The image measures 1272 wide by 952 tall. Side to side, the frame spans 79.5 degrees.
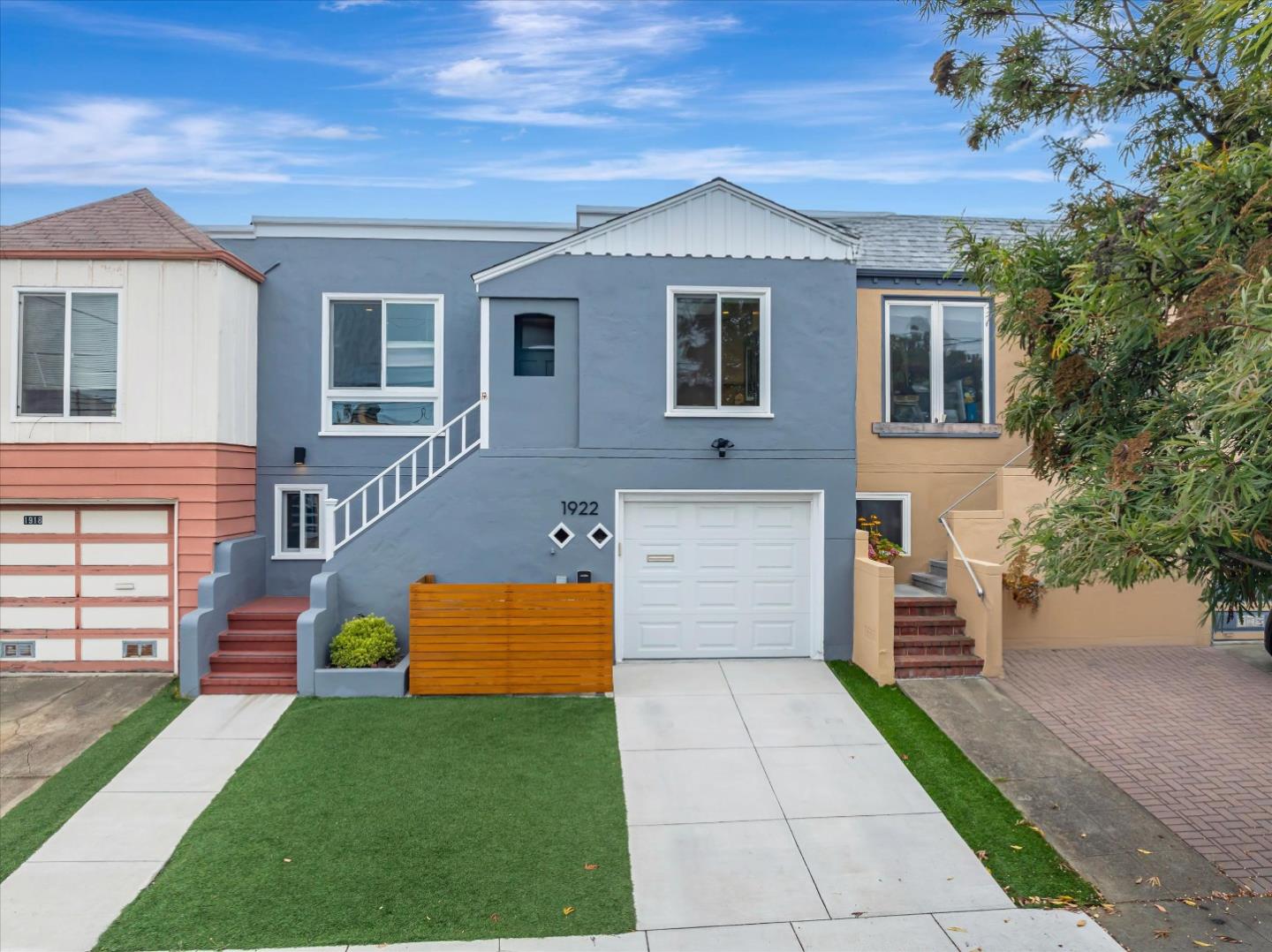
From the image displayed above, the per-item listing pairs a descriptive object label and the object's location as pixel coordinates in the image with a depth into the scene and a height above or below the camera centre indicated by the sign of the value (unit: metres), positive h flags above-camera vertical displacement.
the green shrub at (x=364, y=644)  9.17 -2.00
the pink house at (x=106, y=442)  9.90 +0.45
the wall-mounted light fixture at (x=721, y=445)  10.20 +0.48
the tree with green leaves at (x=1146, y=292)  3.85 +1.23
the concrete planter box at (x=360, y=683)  9.01 -2.41
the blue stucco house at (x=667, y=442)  10.14 +0.53
